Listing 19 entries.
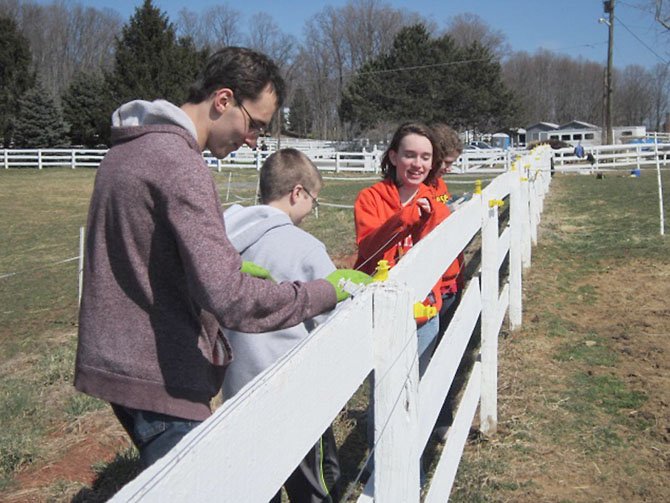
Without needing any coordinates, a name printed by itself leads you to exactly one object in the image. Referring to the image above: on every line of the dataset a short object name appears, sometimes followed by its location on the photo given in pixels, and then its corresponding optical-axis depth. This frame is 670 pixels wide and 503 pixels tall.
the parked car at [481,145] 54.11
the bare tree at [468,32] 79.59
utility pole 38.10
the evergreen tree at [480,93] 61.12
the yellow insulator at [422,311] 2.01
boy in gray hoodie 2.45
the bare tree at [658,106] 103.50
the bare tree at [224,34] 72.79
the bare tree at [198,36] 71.69
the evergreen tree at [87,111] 44.78
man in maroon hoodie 1.57
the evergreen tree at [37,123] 43.34
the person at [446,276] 3.89
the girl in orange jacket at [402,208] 3.39
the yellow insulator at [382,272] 1.80
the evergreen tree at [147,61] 44.62
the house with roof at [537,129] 84.38
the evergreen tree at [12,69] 44.94
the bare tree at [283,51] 71.06
